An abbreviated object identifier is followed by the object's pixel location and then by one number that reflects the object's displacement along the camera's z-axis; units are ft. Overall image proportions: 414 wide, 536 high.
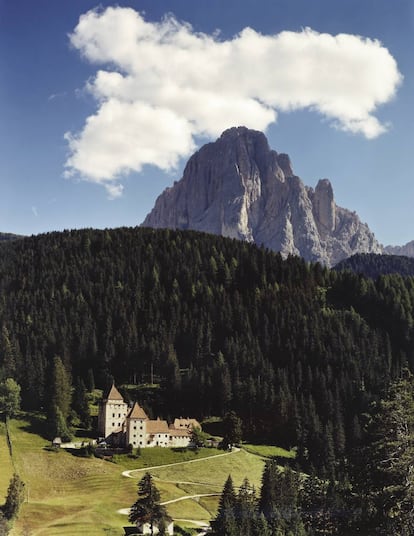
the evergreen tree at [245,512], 216.13
